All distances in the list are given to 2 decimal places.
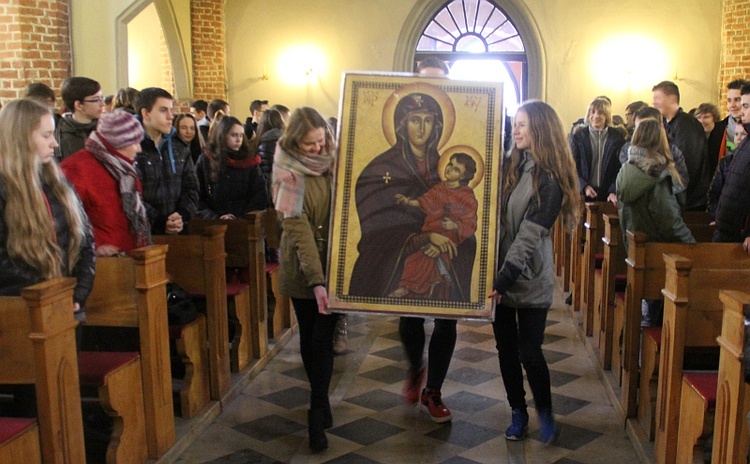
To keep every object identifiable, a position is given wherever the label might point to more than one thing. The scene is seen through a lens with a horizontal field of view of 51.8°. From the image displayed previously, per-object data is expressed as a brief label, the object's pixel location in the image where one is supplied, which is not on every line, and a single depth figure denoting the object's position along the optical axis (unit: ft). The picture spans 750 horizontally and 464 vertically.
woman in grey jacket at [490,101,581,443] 11.09
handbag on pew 12.73
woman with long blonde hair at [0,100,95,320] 9.13
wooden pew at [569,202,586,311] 20.25
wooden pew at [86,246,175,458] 10.86
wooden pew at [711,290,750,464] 7.97
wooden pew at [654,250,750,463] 10.14
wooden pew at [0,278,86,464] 8.33
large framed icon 10.89
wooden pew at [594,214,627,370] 15.19
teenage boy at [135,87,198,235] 14.06
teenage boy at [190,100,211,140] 29.25
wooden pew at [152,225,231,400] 13.47
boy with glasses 15.08
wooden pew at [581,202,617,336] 17.75
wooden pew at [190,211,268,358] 16.12
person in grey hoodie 14.16
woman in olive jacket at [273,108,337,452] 11.37
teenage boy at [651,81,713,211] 18.61
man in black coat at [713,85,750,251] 12.82
